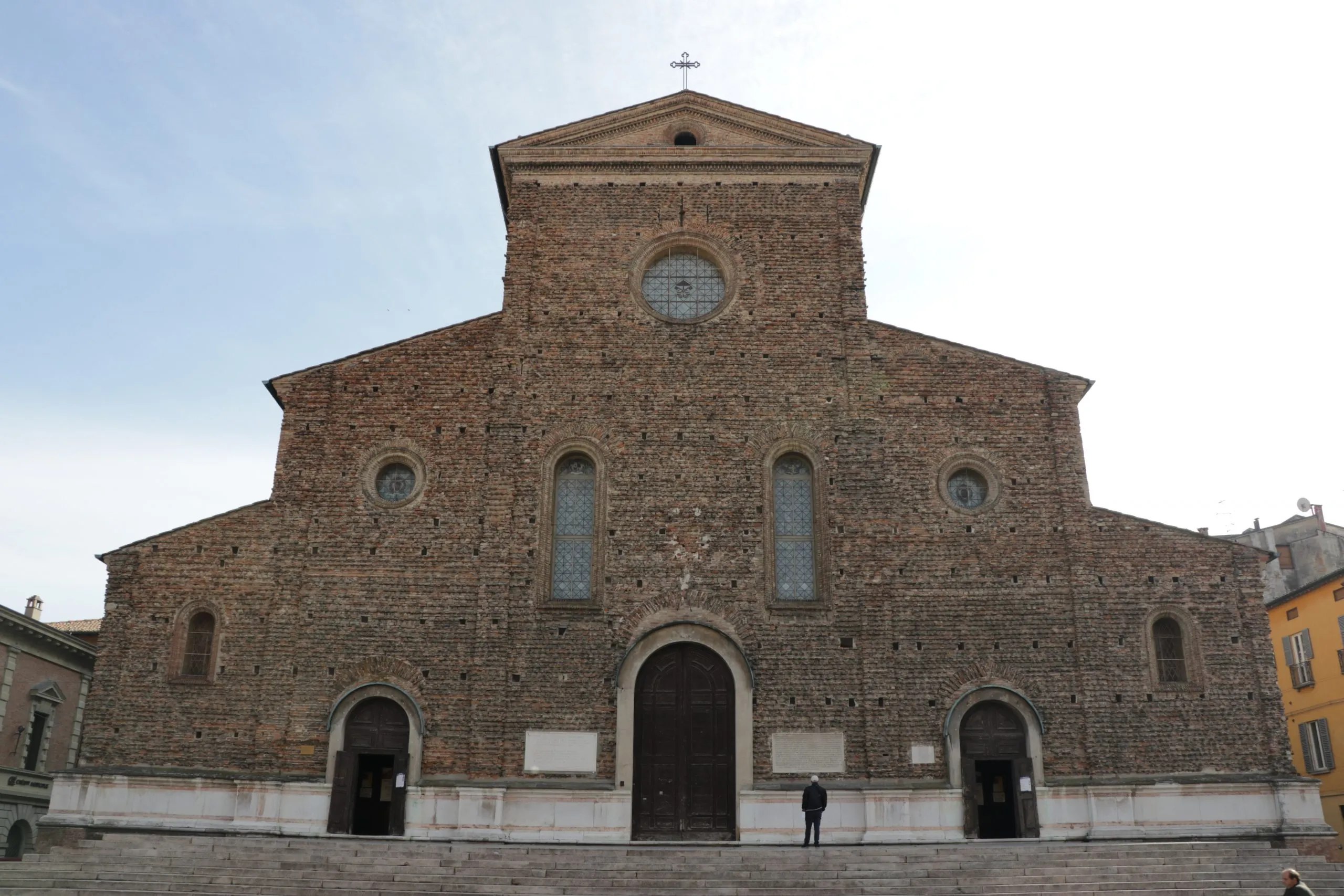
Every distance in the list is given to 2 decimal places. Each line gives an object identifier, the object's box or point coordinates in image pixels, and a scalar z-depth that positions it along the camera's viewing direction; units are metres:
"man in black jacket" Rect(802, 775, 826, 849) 15.30
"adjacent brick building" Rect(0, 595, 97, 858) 25.72
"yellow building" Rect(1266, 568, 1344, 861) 24.81
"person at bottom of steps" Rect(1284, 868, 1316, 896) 9.84
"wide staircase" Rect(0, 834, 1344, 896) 13.30
